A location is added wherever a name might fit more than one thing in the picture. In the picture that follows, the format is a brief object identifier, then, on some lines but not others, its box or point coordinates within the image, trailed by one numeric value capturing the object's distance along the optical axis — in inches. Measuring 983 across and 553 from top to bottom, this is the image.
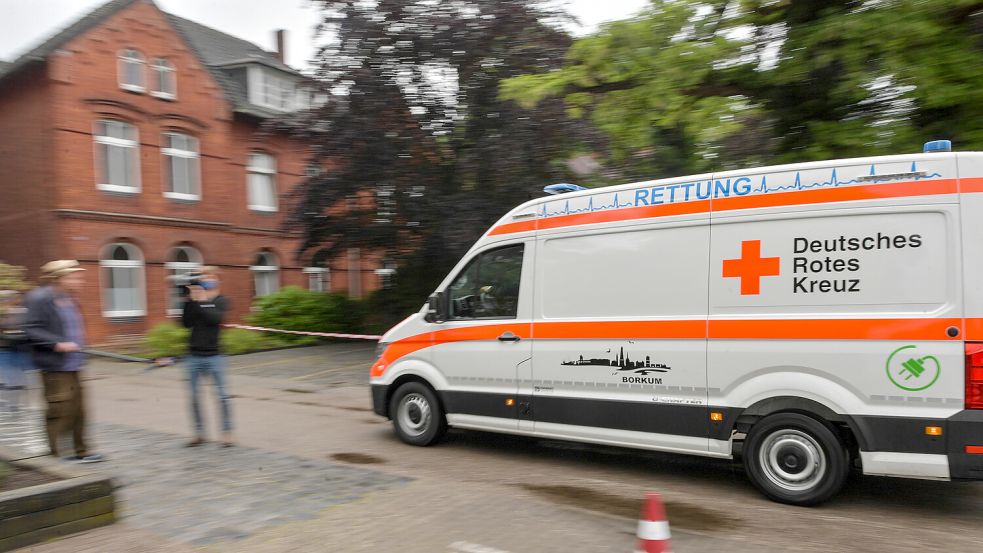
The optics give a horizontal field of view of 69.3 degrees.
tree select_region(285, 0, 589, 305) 594.5
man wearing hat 242.2
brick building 732.0
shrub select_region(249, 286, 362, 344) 741.3
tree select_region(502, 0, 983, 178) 314.7
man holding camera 285.4
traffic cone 115.7
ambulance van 185.5
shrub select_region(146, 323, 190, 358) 639.8
